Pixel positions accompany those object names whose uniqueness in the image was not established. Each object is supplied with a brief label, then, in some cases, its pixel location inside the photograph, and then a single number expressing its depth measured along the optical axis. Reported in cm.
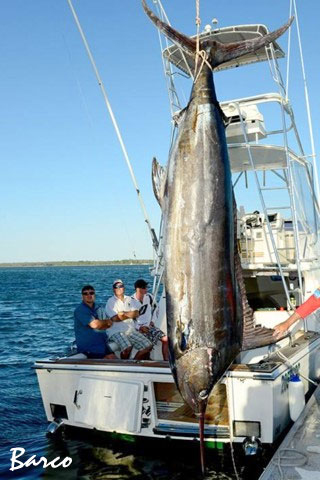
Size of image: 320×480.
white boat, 502
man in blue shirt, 611
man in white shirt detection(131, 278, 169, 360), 644
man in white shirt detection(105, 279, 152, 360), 629
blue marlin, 275
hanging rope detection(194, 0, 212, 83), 296
